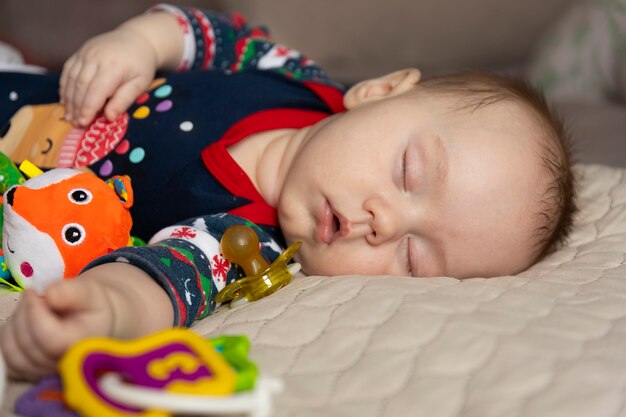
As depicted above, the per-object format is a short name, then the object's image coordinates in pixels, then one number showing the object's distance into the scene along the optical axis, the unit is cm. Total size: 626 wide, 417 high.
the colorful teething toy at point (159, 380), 31
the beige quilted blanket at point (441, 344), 36
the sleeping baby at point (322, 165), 47
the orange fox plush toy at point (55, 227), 44
